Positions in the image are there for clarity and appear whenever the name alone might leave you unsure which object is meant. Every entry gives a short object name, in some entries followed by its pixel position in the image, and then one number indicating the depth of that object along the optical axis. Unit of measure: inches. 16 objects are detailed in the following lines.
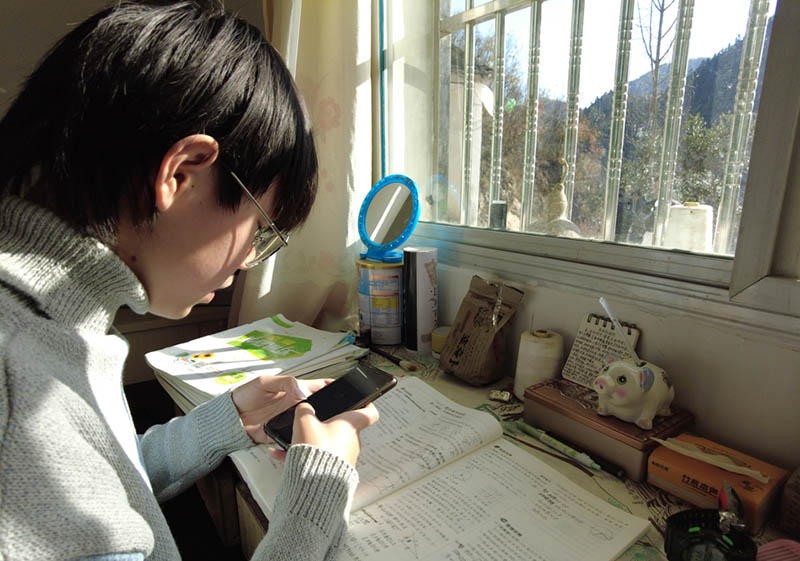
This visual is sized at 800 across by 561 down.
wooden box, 21.5
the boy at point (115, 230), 12.9
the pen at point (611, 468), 21.6
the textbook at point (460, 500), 17.4
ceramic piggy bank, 22.0
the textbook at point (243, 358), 30.8
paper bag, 31.1
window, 21.7
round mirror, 40.0
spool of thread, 28.3
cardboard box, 18.3
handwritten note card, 26.8
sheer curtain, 41.7
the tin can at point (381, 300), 38.6
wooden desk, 18.0
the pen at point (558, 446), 22.4
